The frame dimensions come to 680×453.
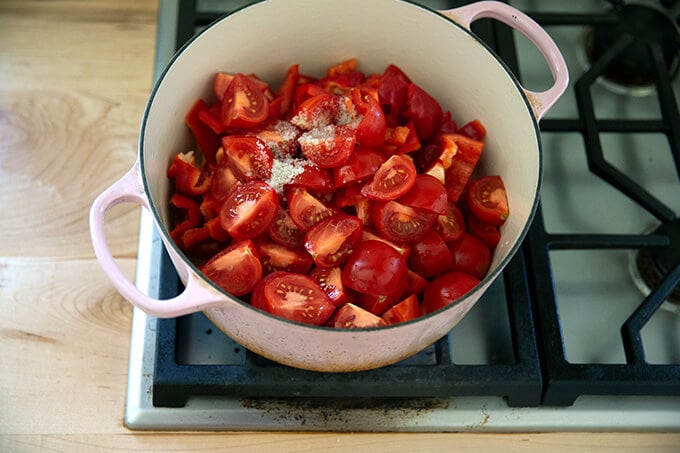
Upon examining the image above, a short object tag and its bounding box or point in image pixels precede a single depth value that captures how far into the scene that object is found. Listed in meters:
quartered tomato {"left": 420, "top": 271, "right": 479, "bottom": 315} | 0.83
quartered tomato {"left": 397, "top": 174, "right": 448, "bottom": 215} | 0.85
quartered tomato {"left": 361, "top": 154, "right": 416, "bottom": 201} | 0.86
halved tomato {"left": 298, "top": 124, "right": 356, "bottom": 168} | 0.88
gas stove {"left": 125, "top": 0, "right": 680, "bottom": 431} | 0.88
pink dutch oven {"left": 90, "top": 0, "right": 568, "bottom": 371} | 0.72
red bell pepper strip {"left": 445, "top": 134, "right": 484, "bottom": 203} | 0.94
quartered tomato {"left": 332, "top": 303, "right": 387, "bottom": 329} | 0.79
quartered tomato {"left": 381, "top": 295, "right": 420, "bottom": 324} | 0.82
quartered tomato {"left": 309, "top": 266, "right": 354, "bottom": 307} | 0.83
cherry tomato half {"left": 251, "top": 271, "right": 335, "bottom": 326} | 0.78
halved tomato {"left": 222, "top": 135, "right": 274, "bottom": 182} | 0.88
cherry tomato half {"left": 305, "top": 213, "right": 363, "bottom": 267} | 0.83
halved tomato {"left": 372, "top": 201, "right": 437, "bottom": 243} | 0.86
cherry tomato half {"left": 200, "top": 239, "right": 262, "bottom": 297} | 0.81
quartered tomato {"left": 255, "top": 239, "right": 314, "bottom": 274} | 0.86
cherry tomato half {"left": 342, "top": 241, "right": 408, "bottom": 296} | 0.81
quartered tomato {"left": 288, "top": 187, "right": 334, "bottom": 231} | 0.86
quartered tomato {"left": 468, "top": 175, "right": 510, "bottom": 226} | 0.91
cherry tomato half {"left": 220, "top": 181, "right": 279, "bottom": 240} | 0.83
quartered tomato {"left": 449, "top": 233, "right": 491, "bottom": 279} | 0.89
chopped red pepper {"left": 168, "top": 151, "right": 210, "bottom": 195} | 0.90
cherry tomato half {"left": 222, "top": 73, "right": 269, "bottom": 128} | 0.91
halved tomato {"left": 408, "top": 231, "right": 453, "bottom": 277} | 0.87
